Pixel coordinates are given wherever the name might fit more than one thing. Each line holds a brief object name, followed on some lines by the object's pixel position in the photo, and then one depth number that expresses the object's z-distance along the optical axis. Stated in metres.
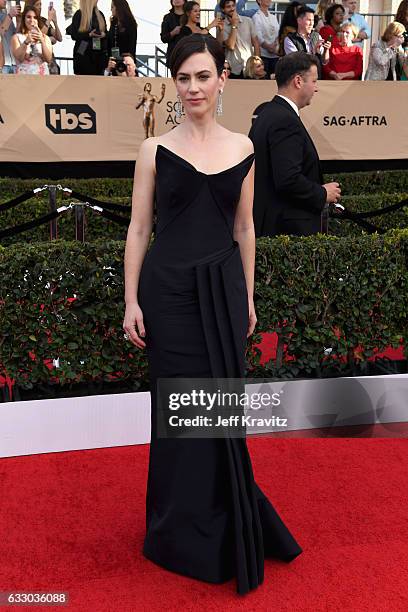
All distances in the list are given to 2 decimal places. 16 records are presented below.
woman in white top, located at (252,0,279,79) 11.38
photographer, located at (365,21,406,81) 11.91
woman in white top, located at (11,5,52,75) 10.07
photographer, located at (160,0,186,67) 10.82
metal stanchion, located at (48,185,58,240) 6.08
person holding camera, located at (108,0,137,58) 10.72
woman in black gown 3.05
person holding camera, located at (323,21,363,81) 11.70
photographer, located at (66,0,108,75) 10.51
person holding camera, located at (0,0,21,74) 10.17
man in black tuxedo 5.07
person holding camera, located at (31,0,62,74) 10.62
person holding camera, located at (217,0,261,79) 11.00
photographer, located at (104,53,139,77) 10.73
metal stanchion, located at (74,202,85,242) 5.62
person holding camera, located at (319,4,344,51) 11.52
